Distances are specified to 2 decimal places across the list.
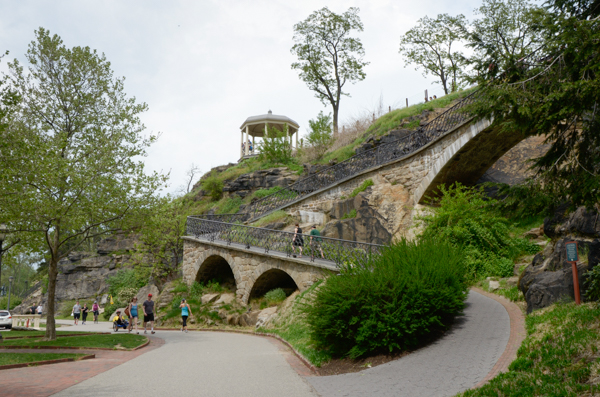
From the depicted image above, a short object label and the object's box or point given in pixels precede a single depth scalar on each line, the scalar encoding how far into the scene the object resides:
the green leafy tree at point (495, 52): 6.69
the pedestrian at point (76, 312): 24.05
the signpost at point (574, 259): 7.35
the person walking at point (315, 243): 14.75
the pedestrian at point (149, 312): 16.03
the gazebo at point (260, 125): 40.50
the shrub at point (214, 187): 33.62
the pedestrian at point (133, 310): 16.44
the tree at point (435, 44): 35.09
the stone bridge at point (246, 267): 14.55
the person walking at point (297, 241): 15.52
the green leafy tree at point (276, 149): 32.53
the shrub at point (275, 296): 16.95
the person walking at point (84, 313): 24.80
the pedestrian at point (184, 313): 16.51
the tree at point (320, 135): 31.38
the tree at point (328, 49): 35.59
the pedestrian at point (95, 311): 26.11
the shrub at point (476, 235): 12.83
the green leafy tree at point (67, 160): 12.39
